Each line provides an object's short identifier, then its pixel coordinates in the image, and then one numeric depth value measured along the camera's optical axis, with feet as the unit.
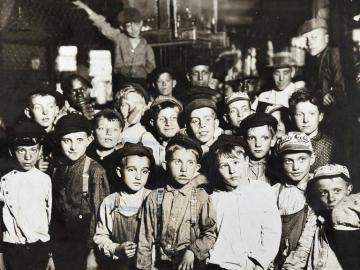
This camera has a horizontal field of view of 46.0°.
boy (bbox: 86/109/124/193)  5.78
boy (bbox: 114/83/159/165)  6.03
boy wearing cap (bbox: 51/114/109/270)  5.61
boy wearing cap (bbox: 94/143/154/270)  5.33
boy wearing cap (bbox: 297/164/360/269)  5.54
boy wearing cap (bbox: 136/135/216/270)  5.24
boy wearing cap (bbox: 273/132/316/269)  5.43
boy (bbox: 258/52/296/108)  6.66
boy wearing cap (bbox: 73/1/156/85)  7.47
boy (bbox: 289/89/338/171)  5.90
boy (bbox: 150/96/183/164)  5.86
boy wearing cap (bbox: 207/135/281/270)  5.28
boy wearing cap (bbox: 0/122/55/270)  5.64
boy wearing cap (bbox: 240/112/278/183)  5.59
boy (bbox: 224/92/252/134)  5.96
